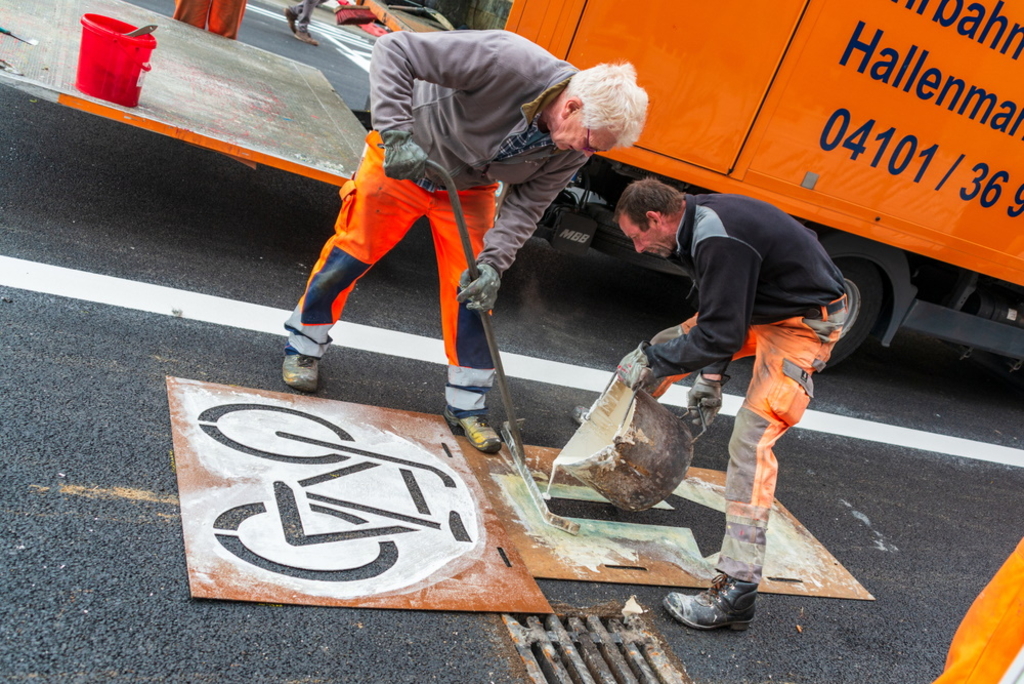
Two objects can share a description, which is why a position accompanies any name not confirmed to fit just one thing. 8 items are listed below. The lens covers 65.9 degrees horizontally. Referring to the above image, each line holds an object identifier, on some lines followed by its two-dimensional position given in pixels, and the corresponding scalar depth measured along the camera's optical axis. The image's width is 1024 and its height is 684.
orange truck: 4.34
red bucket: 3.71
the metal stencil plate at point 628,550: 3.03
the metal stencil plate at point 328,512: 2.43
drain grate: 2.47
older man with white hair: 2.83
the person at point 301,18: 10.56
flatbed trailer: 3.80
